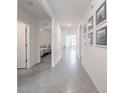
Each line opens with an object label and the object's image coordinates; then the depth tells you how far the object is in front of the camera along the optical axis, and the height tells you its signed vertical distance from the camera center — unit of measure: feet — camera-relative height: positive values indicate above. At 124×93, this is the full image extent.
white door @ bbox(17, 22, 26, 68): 11.77 -0.01
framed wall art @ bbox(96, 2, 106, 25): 4.99 +2.35
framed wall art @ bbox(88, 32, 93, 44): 8.00 +0.77
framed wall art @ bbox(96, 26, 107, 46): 4.93 +0.66
